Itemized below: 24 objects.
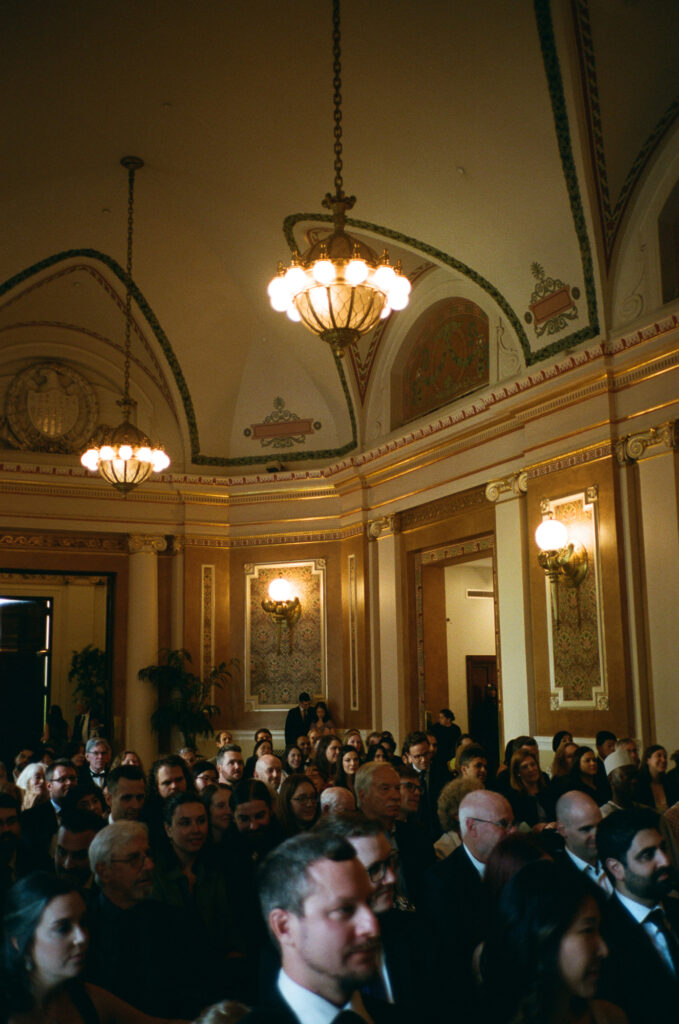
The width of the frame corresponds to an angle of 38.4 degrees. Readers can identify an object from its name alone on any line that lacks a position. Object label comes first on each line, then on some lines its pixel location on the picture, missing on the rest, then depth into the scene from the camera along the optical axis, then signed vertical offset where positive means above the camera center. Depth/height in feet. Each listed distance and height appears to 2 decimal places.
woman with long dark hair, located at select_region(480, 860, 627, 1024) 7.09 -2.15
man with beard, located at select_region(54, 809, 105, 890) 13.33 -2.35
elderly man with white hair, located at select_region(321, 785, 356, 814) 14.83 -2.02
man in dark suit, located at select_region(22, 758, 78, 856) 15.74 -2.36
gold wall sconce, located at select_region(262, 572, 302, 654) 42.50 +2.72
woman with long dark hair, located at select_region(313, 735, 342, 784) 24.27 -2.23
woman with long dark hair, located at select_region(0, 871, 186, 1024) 7.81 -2.26
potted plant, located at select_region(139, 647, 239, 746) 41.16 -1.15
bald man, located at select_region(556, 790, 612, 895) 12.46 -2.13
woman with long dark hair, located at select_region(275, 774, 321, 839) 16.03 -2.28
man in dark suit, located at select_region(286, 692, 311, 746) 40.04 -2.21
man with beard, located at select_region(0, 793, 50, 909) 13.85 -2.47
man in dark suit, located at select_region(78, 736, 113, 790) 25.22 -2.23
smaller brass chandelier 32.07 +7.08
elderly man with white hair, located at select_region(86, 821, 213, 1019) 9.95 -2.82
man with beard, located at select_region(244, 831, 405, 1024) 6.01 -1.65
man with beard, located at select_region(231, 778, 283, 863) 14.60 -2.24
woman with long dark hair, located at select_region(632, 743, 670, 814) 21.02 -2.55
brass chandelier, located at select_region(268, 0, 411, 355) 19.20 +7.49
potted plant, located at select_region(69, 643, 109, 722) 45.20 -0.20
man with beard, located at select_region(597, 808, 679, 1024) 9.01 -2.62
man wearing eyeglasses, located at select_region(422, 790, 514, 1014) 10.28 -2.51
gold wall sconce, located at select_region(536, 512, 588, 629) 29.19 +3.20
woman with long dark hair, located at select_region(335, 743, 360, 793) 22.45 -2.32
